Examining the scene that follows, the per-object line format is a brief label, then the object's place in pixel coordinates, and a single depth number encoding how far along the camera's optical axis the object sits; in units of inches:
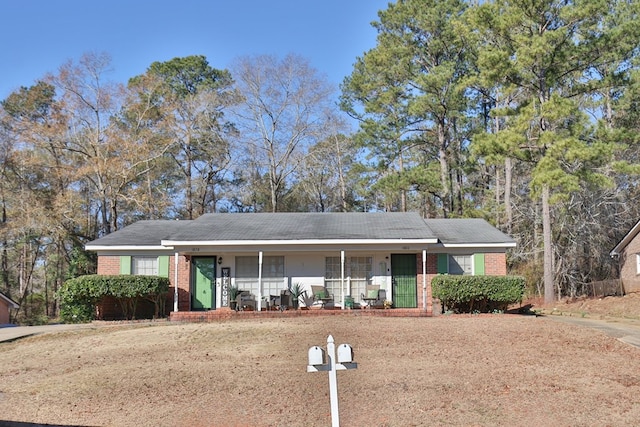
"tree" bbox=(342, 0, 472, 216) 1263.5
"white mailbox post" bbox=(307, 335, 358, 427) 225.6
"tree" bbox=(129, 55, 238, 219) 1440.7
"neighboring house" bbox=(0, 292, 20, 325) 1122.5
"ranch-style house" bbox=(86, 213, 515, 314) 811.4
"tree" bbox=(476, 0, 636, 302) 909.8
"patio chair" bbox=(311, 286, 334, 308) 780.0
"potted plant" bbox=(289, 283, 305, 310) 766.8
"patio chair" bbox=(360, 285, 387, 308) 774.5
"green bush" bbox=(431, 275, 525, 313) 708.7
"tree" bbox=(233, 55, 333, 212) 1472.7
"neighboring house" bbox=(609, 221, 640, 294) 1021.8
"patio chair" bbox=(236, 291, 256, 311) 759.1
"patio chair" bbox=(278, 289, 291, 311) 757.3
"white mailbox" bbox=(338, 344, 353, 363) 226.4
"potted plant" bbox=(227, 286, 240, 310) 757.3
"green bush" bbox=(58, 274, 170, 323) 740.6
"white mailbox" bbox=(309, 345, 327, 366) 225.1
